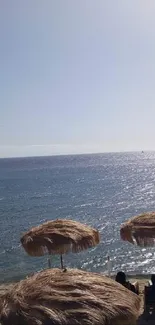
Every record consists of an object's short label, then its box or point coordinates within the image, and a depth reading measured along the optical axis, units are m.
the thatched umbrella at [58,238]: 10.49
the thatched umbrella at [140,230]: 10.72
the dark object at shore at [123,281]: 10.37
